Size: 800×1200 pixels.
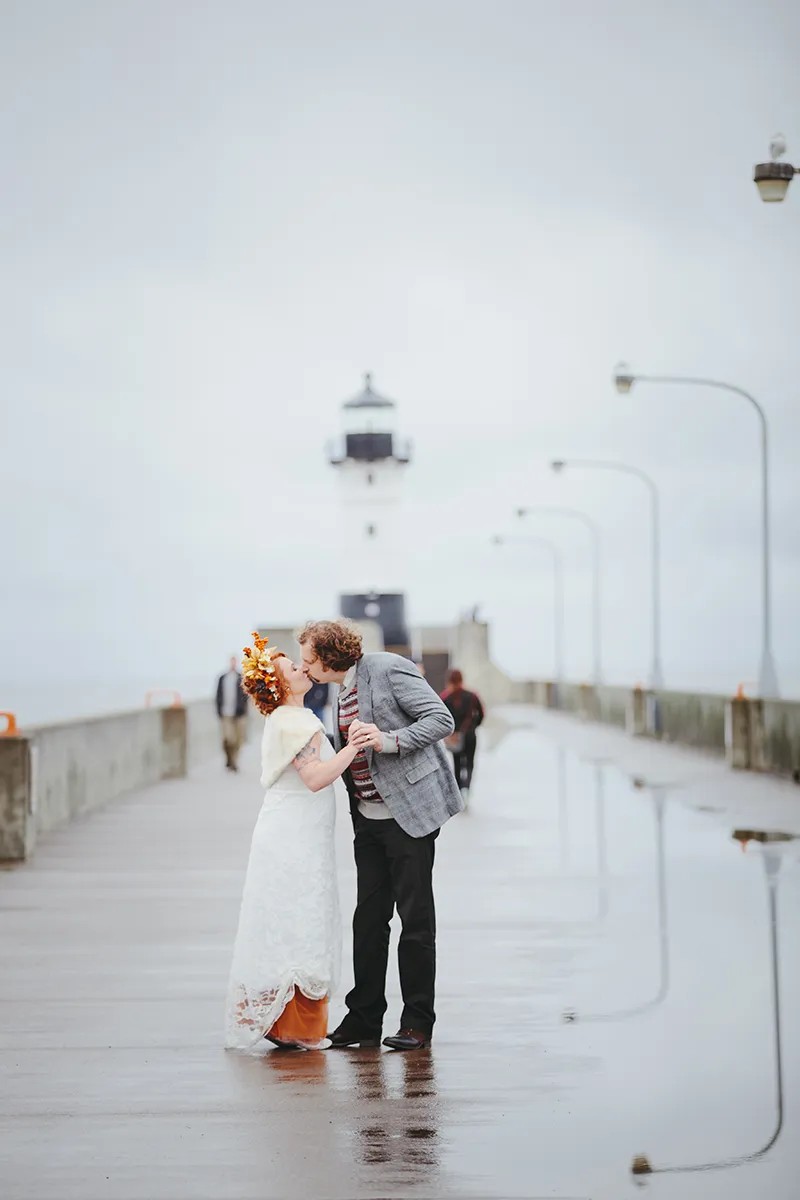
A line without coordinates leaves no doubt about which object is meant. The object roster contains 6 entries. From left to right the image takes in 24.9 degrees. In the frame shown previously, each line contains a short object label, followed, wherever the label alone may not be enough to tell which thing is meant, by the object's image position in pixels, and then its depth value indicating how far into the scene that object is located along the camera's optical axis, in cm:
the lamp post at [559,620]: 6756
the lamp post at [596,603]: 5897
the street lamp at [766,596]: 2967
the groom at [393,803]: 777
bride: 773
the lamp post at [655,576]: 4331
